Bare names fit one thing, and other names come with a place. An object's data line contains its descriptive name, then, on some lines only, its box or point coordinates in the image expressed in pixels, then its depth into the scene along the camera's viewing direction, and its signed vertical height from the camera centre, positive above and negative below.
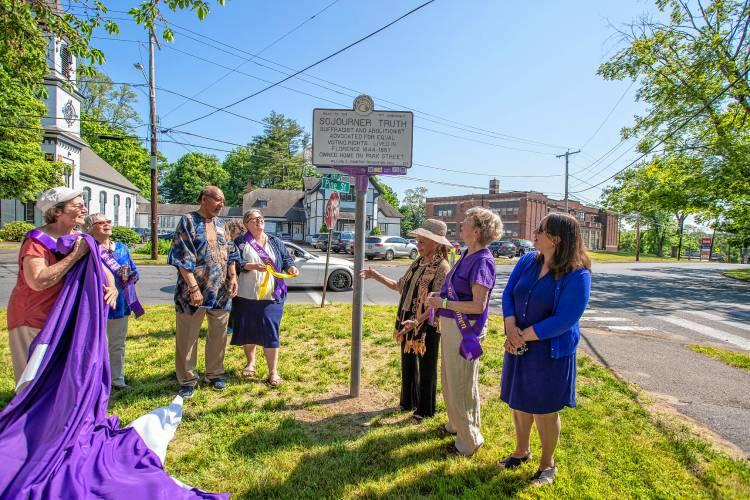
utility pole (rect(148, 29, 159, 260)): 19.47 +4.10
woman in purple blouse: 3.10 -0.58
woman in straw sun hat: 3.66 -0.62
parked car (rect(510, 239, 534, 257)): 36.97 -0.02
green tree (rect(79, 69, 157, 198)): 47.88 +12.26
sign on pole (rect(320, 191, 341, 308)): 9.07 +0.68
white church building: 30.62 +6.72
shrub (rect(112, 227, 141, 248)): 28.83 +0.12
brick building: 59.84 +5.46
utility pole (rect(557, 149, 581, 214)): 38.78 +8.71
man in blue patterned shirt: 4.02 -0.38
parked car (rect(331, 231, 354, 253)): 32.41 +0.07
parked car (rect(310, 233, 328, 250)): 33.72 -0.05
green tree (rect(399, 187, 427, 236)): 82.56 +7.54
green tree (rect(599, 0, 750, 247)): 16.75 +6.52
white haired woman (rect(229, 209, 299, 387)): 4.57 -0.63
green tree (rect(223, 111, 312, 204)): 70.44 +13.61
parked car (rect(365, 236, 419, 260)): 28.03 -0.30
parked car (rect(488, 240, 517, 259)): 35.62 -0.38
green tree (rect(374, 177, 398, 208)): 75.06 +8.66
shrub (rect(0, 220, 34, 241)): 27.55 +0.17
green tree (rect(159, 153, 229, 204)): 71.44 +11.02
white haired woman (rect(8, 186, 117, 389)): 2.78 -0.21
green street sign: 6.57 +0.91
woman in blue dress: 2.70 -0.55
